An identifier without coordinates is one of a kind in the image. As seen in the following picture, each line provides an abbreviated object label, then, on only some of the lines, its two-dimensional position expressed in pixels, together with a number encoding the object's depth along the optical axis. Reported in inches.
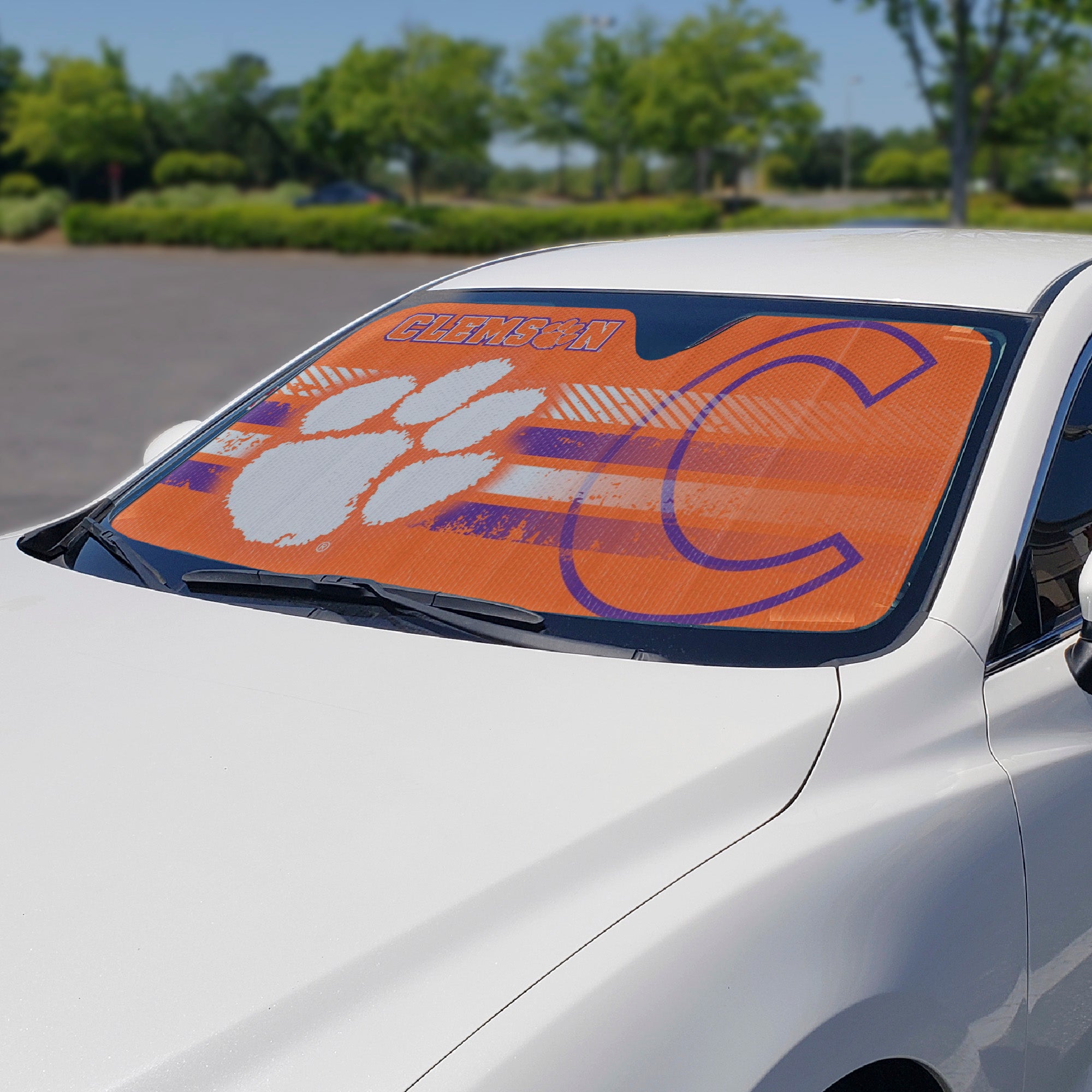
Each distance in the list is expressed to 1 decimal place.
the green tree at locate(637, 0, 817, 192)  1801.6
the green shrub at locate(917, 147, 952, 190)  2591.0
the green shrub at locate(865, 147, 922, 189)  2755.9
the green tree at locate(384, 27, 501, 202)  1743.4
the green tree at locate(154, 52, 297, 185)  3009.4
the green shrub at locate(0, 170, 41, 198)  2113.7
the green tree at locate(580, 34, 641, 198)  2030.0
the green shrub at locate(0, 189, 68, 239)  1603.1
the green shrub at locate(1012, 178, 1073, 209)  2042.3
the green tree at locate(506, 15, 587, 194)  2039.9
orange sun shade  81.0
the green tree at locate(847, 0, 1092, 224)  909.2
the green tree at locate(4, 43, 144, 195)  2244.1
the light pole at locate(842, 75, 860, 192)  2305.0
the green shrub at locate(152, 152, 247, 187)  2368.4
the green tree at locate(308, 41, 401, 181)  1915.6
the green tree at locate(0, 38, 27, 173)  2802.7
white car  53.8
